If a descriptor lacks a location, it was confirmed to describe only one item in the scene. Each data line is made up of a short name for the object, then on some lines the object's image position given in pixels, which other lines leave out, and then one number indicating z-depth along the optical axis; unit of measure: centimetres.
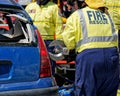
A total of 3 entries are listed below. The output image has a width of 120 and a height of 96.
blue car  525
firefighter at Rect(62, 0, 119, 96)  615
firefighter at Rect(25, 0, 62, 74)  959
